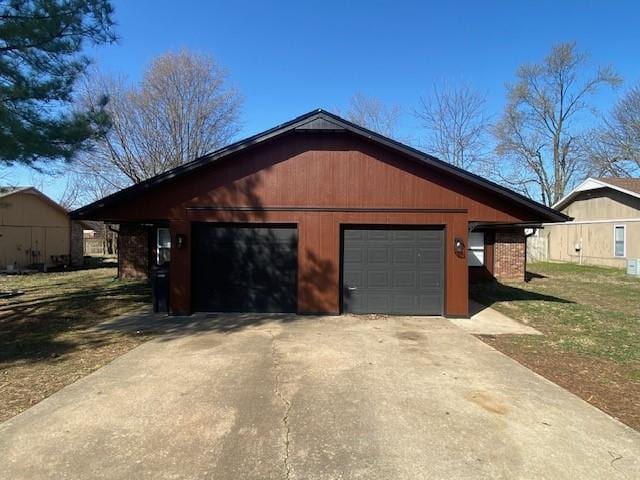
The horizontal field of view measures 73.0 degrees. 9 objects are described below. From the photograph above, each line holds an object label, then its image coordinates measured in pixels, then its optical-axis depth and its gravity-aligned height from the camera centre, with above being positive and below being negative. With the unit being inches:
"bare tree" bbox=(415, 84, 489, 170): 1171.3 +262.5
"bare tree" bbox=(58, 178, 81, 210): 1682.8 +151.1
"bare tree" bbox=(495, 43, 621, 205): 1445.6 +364.1
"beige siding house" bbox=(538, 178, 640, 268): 869.2 +43.1
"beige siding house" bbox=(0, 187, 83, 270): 890.7 +17.4
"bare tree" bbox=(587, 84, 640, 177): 1222.3 +289.9
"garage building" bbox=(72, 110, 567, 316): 395.5 +18.7
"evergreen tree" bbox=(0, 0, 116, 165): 327.6 +140.4
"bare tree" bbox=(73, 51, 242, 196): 954.7 +272.3
